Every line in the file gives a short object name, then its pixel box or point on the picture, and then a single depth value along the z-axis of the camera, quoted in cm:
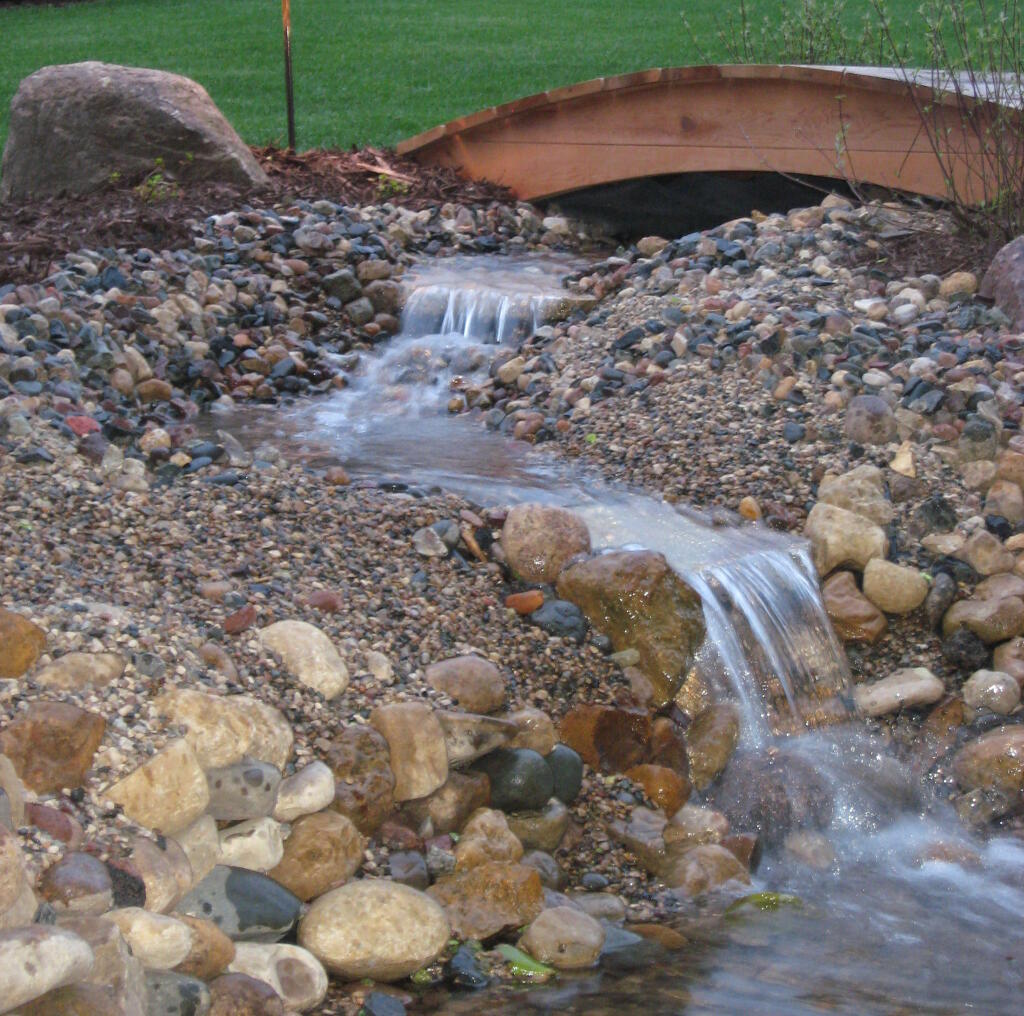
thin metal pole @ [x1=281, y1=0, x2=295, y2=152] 866
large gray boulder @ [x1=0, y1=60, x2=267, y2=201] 730
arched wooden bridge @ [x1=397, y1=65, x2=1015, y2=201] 650
